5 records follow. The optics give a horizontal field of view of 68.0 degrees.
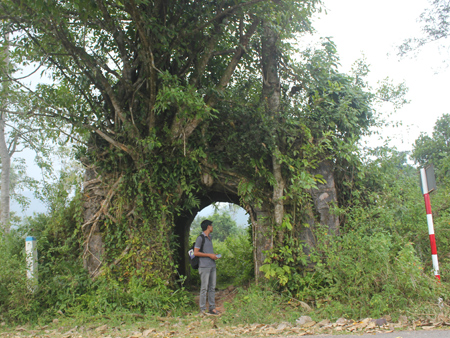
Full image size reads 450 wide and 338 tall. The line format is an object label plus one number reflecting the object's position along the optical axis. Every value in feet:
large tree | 21.65
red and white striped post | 16.96
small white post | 21.68
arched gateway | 22.91
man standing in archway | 20.42
